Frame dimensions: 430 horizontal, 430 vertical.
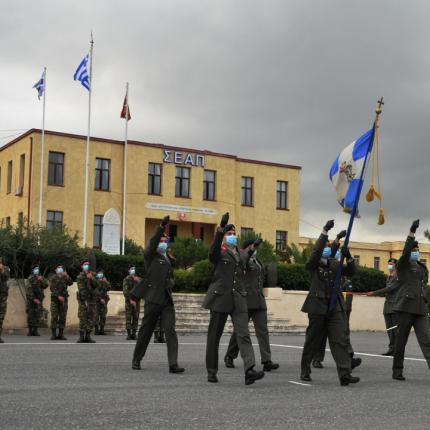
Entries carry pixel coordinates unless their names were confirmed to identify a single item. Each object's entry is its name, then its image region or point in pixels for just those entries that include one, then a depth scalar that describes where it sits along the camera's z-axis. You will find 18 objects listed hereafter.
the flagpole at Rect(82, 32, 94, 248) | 39.27
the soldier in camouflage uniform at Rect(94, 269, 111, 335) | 22.48
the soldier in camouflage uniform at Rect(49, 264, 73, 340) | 20.62
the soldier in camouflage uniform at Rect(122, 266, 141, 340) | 21.25
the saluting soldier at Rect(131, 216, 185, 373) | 11.55
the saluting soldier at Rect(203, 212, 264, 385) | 10.42
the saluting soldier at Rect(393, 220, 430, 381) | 11.30
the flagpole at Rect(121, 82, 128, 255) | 43.05
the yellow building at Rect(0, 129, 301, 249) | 45.72
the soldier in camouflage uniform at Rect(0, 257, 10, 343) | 19.28
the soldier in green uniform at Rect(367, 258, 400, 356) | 16.72
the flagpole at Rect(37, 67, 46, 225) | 42.78
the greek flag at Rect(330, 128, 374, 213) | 12.76
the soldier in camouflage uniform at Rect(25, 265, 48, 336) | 22.17
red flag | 43.28
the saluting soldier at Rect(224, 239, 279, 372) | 12.45
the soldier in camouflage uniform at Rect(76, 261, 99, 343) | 19.14
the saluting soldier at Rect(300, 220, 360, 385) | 10.48
